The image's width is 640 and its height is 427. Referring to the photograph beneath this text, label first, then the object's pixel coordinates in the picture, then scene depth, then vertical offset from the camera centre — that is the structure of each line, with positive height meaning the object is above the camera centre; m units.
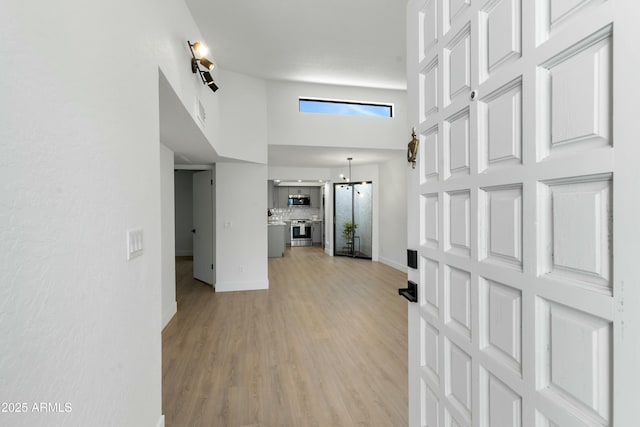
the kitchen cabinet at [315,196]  11.50 +0.54
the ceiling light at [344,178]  8.27 +0.90
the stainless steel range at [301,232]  11.20 -0.80
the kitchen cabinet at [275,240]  8.75 -0.85
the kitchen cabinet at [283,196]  11.37 +0.55
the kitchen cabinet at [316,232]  11.36 -0.83
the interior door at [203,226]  5.22 -0.26
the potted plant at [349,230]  8.70 -0.57
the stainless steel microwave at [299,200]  11.29 +0.39
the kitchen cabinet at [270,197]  10.56 +0.49
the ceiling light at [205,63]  2.67 +1.32
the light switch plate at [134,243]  1.32 -0.14
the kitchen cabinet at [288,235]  11.14 -0.90
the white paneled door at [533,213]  0.53 -0.01
